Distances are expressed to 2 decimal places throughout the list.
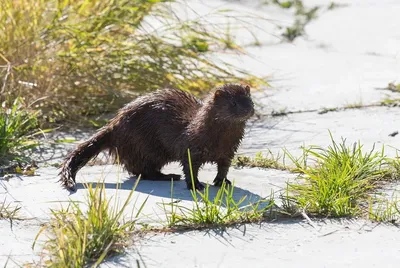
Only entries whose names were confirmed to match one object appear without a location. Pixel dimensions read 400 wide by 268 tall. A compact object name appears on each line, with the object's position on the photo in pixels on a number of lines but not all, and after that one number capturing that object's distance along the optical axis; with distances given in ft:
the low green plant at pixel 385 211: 27.45
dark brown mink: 35.09
